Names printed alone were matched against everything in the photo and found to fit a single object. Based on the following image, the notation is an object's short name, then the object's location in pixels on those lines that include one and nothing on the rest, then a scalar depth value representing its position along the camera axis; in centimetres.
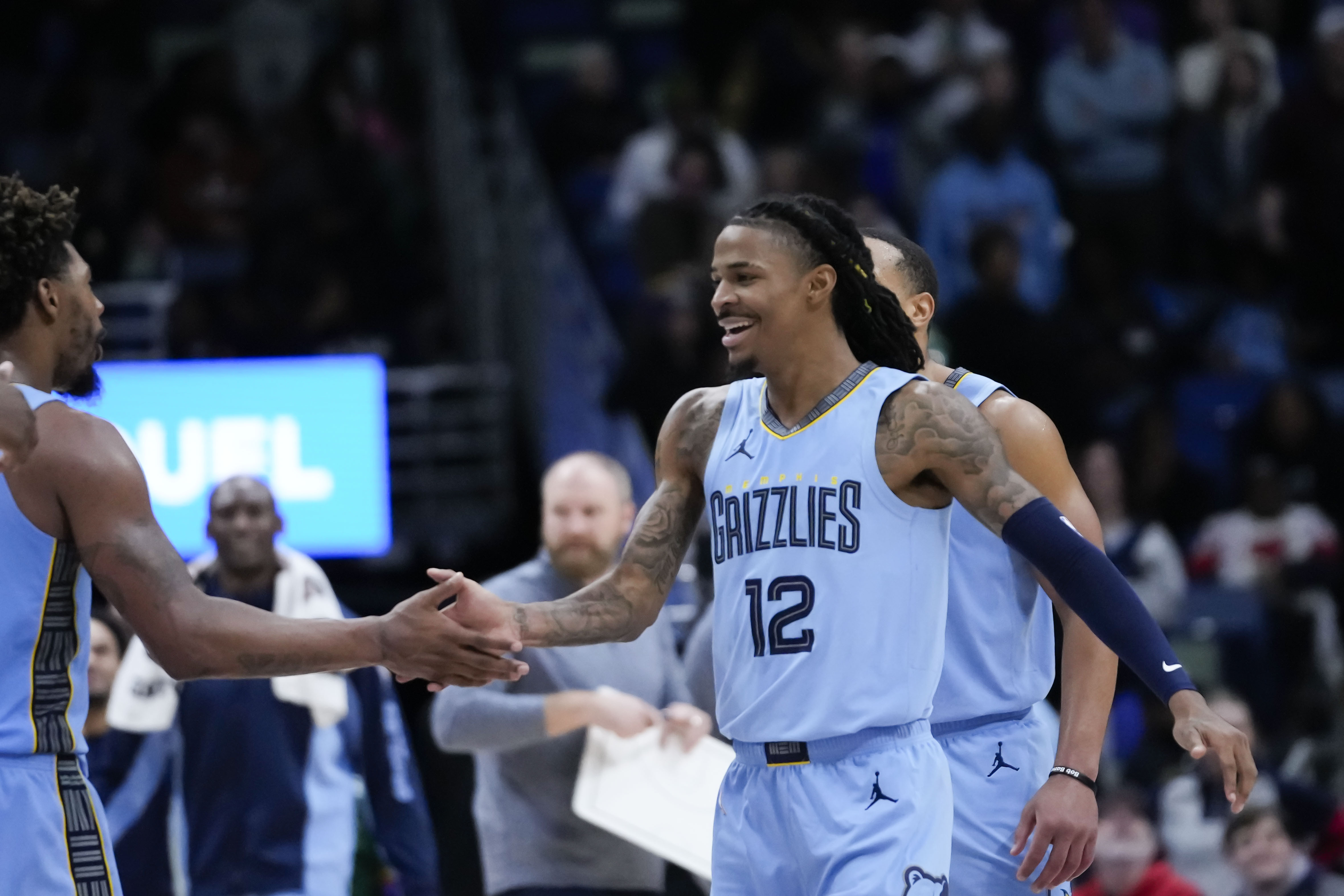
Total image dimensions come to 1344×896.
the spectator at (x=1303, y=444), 1978
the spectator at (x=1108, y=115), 2305
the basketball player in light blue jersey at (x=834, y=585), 718
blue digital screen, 2009
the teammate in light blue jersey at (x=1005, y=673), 820
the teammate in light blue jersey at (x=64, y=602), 675
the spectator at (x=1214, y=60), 2323
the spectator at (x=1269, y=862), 1350
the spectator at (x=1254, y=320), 2222
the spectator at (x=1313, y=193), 2200
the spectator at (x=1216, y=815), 1402
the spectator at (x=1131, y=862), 1292
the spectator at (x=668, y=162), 2337
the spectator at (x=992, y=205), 2169
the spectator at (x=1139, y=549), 1750
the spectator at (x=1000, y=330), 1944
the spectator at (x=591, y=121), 2522
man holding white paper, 1054
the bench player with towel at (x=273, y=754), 1108
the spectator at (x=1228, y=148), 2281
